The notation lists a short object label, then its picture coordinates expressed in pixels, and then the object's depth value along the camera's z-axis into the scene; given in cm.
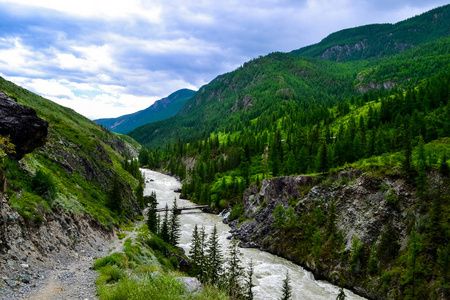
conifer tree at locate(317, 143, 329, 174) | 7278
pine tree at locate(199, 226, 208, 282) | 3719
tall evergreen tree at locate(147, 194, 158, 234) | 5585
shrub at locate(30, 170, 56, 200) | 2809
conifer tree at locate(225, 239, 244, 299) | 3196
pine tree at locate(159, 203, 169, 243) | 5117
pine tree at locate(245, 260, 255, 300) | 3209
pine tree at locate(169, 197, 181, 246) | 5069
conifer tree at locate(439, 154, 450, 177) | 4314
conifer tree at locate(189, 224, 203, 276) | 3907
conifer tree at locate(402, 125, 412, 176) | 4706
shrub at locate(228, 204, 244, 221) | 8256
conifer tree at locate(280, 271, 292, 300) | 2938
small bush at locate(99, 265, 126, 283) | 1912
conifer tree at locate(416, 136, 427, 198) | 4347
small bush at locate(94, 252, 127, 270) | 2309
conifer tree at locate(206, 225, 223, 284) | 3656
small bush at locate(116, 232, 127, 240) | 3994
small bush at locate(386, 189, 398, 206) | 4594
